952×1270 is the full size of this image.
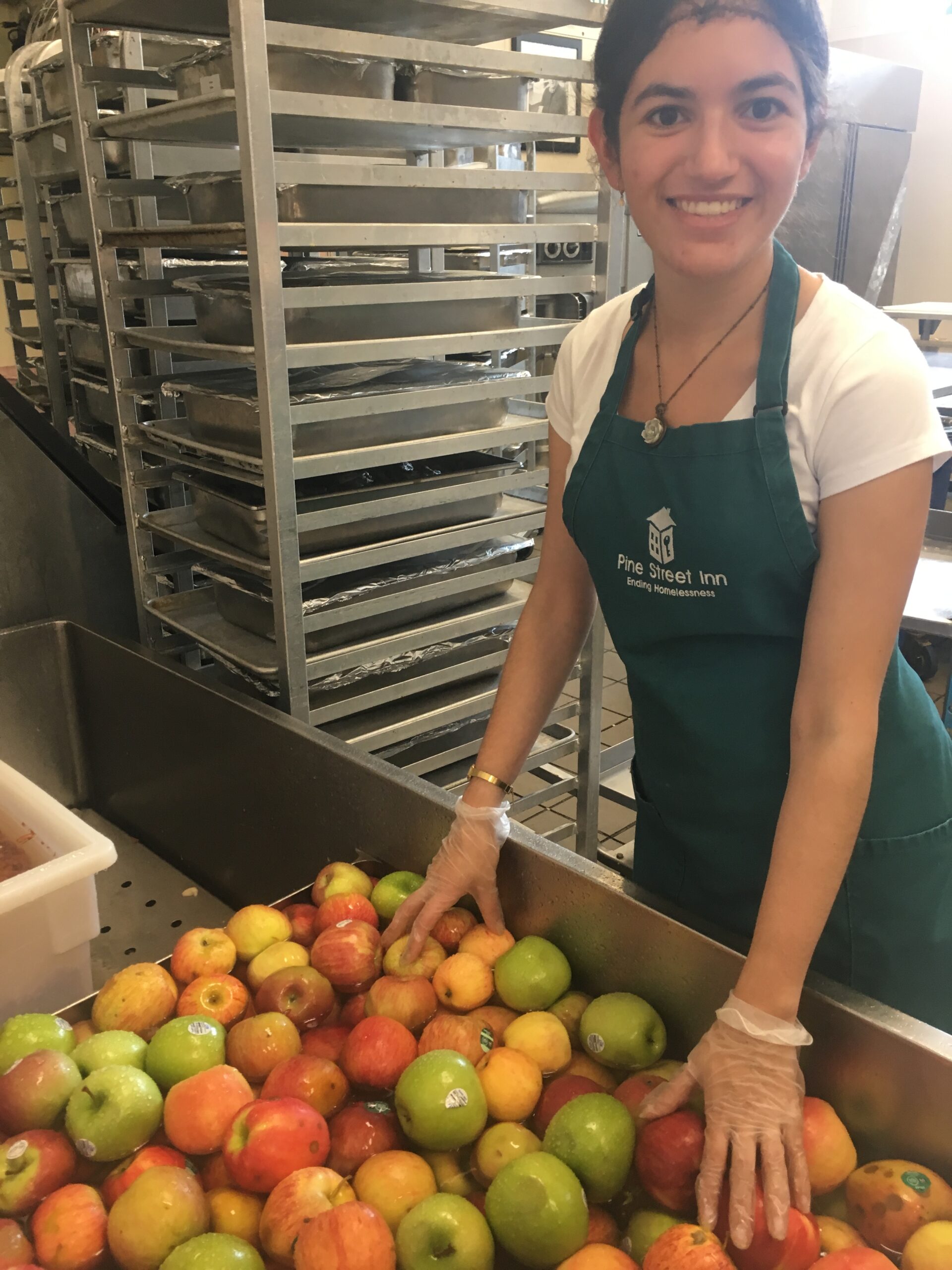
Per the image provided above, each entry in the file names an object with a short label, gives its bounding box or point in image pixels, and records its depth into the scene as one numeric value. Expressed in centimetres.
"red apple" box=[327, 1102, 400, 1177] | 104
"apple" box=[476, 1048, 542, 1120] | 108
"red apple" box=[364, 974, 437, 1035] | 120
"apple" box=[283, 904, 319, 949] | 138
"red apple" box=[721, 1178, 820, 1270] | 89
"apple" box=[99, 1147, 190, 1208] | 100
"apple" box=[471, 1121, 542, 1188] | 103
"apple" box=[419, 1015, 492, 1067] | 114
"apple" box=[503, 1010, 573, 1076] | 114
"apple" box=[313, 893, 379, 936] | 136
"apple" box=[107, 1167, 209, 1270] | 93
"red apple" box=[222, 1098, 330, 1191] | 99
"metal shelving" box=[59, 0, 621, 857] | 151
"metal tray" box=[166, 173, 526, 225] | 156
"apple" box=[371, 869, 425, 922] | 140
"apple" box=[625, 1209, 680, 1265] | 95
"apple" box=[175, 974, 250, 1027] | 123
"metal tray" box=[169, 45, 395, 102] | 153
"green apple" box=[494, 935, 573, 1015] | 121
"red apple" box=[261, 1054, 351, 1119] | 108
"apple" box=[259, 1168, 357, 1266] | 94
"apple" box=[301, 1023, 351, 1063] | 117
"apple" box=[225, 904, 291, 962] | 134
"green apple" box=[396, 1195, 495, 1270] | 90
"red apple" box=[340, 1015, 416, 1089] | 112
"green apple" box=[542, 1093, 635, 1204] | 98
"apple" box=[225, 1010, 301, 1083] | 114
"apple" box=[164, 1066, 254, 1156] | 105
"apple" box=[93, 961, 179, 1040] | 121
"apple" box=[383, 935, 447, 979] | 127
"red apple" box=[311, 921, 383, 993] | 128
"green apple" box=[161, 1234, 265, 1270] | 89
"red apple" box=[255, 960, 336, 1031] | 123
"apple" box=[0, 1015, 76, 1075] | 113
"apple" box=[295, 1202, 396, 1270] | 88
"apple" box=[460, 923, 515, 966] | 129
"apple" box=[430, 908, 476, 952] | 133
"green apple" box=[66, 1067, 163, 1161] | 103
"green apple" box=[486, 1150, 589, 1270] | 92
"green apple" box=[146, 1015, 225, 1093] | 112
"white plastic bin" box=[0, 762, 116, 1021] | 127
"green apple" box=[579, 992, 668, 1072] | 111
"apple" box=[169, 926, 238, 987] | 129
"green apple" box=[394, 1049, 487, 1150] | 103
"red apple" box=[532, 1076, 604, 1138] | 107
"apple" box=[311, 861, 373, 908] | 142
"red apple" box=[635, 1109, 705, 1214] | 97
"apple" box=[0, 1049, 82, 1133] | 106
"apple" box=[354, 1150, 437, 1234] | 97
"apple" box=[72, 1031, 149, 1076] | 113
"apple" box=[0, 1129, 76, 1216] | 98
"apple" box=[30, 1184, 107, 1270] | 93
